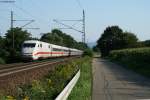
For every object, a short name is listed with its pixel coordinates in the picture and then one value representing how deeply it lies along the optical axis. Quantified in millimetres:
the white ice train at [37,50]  55906
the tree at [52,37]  160925
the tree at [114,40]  149750
